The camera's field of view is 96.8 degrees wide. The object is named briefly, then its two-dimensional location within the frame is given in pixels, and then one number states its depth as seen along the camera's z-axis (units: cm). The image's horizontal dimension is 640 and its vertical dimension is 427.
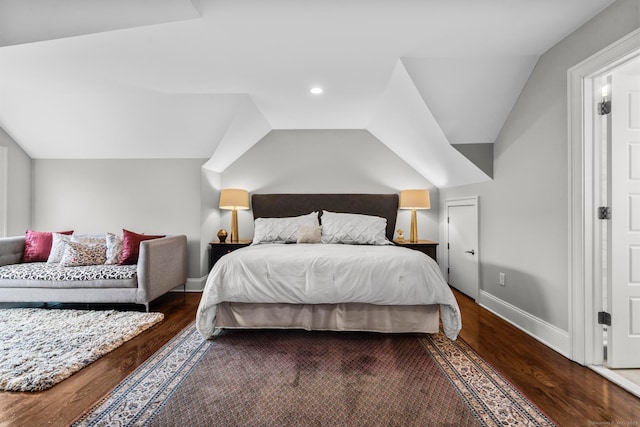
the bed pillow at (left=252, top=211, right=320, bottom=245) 352
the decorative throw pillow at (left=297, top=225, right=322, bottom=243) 334
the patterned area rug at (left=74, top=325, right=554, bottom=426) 138
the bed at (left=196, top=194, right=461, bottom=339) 220
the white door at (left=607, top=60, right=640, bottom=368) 179
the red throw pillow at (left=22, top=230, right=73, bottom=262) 334
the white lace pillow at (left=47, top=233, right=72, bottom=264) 320
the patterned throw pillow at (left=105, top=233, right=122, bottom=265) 311
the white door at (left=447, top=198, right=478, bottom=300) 321
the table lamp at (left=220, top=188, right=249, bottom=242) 374
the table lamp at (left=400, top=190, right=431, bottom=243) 373
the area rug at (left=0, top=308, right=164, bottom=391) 174
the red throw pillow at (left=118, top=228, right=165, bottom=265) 308
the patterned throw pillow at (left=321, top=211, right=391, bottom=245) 332
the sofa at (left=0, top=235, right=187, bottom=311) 286
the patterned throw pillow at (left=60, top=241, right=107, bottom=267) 302
